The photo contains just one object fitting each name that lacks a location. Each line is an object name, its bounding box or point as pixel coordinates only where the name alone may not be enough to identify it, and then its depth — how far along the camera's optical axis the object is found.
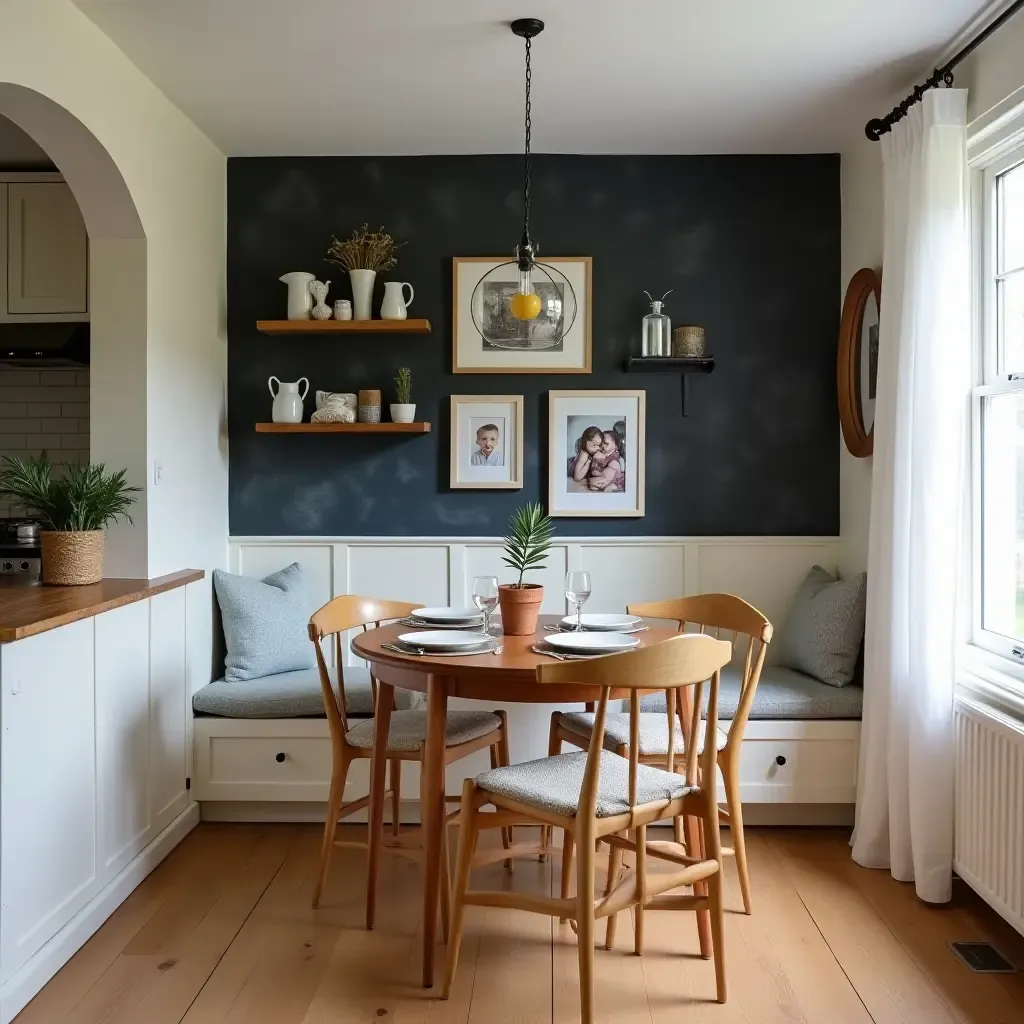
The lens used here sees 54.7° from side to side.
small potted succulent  4.08
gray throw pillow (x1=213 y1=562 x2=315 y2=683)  3.79
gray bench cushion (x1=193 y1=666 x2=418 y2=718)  3.60
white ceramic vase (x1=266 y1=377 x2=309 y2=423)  4.06
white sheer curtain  3.00
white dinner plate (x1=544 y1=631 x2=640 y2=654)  2.59
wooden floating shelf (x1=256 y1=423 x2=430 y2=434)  4.04
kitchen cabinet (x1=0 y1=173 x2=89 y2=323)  3.97
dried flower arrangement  4.08
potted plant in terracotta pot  2.86
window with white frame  2.95
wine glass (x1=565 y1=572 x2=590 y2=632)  2.90
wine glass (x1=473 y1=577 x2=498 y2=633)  2.84
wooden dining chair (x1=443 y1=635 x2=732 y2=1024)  2.24
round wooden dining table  2.43
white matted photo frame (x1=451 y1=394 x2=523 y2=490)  4.22
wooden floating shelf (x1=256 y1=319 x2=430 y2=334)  4.01
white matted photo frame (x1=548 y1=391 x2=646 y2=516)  4.21
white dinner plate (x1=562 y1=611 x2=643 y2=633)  2.97
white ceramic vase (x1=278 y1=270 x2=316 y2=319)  4.06
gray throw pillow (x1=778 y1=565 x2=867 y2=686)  3.67
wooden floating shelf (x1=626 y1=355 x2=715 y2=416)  4.07
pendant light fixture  4.19
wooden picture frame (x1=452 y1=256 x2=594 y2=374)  4.20
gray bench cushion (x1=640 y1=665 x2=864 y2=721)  3.55
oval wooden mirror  3.87
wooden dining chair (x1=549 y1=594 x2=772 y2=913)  2.76
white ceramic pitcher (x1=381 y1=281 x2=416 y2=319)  4.05
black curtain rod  2.78
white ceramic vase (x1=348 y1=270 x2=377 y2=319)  4.05
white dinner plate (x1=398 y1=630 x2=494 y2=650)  2.60
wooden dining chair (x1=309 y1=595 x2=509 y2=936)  2.83
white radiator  2.59
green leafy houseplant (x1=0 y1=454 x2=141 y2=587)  3.07
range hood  4.05
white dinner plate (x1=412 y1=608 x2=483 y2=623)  2.97
